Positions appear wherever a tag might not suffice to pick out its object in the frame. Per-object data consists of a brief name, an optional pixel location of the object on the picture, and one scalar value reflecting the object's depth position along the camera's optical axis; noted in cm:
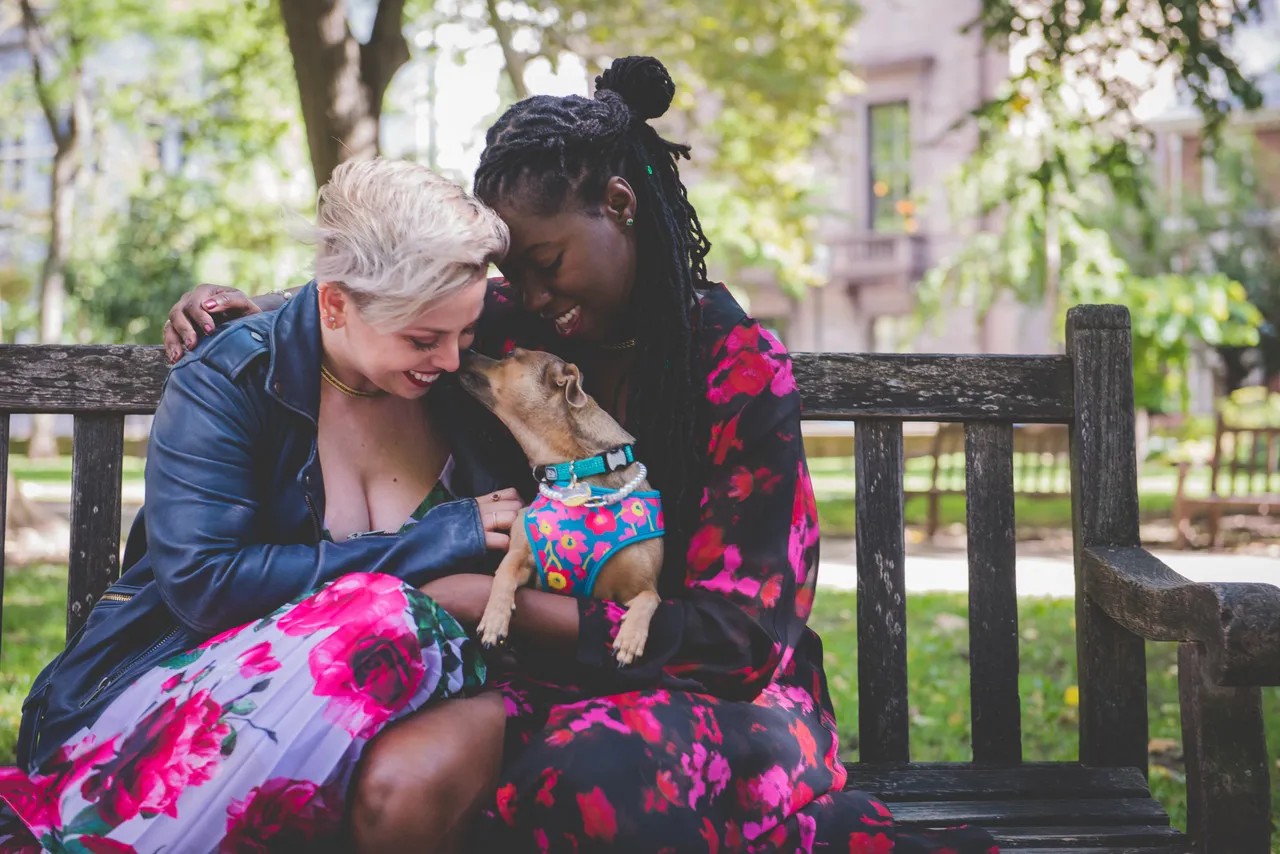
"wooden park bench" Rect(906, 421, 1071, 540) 1173
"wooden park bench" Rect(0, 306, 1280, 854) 282
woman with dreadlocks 212
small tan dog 246
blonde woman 202
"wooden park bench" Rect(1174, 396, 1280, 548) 1092
